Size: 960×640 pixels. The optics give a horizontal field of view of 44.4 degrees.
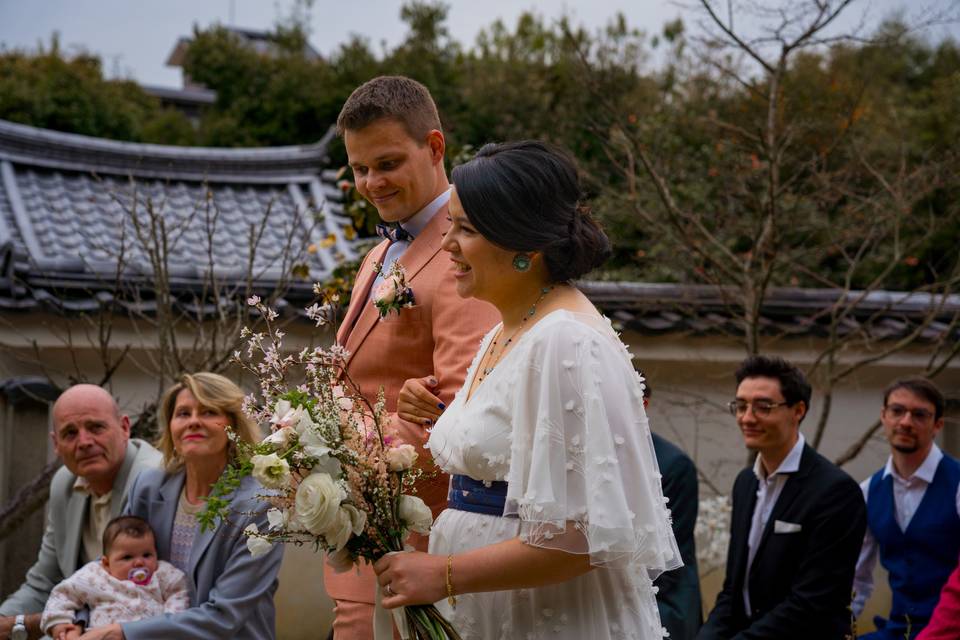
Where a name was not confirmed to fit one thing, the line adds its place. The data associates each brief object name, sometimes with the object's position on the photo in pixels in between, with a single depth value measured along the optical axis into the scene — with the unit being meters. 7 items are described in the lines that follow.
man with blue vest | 5.46
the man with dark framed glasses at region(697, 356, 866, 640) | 4.79
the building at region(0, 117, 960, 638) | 7.48
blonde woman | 4.35
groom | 3.03
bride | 2.39
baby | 4.41
